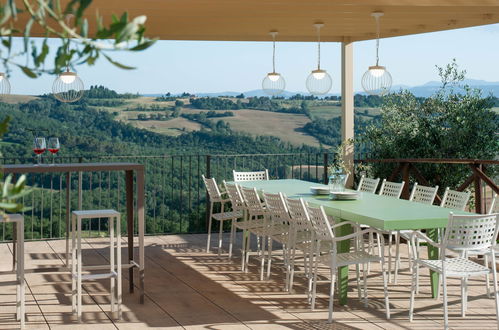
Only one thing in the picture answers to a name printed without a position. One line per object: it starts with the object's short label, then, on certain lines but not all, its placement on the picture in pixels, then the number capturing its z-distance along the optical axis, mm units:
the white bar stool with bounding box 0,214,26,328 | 4910
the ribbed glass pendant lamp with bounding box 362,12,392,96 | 7328
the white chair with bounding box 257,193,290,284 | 6066
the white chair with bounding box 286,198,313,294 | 5555
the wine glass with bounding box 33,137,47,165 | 5418
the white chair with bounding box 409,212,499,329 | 4648
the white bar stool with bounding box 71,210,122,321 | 5094
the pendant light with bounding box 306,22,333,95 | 7906
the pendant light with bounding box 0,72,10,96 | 7494
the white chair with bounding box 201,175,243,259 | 7714
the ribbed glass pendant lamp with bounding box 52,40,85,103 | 7203
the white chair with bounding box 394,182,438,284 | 6344
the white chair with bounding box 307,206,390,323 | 5078
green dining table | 4914
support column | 9031
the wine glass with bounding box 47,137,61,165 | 5543
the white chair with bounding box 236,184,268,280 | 6623
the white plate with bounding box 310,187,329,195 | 6614
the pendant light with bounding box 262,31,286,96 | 8180
